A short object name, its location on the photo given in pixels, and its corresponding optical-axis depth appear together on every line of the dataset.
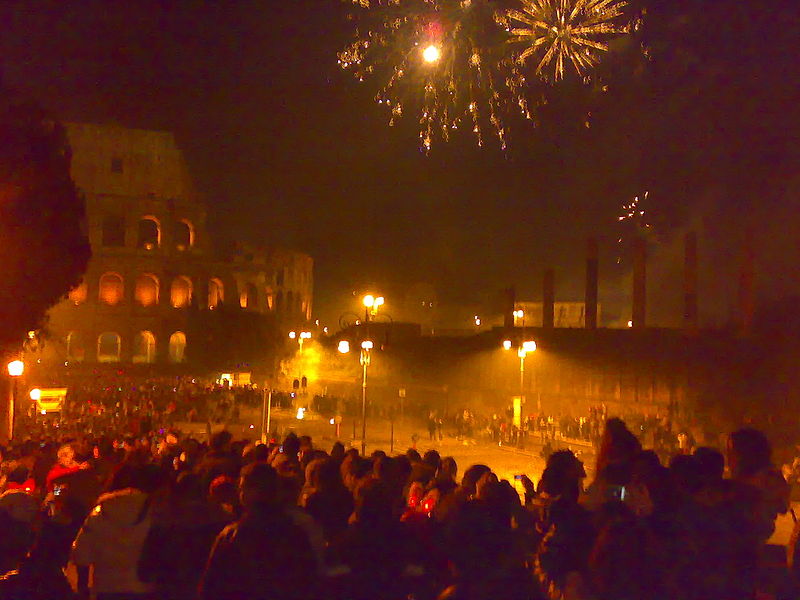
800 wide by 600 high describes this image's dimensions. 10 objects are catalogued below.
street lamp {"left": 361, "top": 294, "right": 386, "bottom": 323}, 20.92
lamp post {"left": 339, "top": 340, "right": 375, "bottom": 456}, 21.08
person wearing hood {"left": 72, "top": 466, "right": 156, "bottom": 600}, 4.50
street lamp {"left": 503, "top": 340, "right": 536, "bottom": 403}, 25.52
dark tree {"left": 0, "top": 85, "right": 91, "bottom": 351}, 15.16
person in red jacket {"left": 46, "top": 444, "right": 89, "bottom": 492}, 7.37
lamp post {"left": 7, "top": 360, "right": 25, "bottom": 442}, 15.41
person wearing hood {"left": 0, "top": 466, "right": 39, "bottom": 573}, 5.62
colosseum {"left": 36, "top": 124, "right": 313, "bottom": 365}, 50.91
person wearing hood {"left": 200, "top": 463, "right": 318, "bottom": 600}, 3.81
